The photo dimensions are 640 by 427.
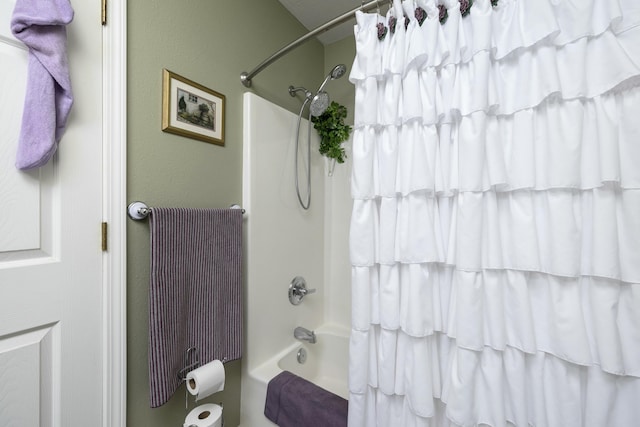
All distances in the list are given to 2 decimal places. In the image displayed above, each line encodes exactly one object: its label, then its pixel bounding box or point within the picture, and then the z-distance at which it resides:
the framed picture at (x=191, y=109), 0.93
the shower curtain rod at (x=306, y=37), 0.89
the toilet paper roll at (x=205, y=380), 0.87
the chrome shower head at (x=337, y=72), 1.28
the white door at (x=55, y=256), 0.63
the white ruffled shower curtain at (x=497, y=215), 0.60
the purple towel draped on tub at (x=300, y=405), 0.97
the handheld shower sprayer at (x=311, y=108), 1.30
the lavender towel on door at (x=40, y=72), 0.61
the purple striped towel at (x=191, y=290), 0.83
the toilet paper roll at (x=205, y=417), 0.88
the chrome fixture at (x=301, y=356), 1.51
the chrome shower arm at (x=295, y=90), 1.45
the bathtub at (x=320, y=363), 1.26
